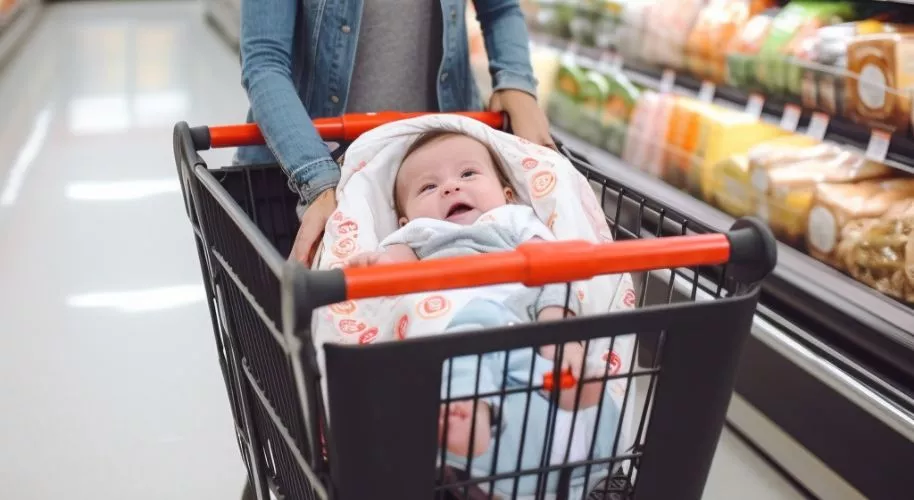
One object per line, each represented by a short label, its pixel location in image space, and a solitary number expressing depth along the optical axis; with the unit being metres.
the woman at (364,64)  1.42
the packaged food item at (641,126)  3.01
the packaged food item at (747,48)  2.51
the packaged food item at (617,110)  3.17
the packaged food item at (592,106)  3.32
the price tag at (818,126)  2.23
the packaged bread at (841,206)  2.08
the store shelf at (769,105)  2.01
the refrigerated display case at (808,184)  1.85
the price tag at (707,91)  2.74
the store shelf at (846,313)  1.80
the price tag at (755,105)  2.49
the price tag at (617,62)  3.21
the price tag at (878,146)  2.02
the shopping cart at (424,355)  0.79
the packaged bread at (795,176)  2.25
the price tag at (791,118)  2.33
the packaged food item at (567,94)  3.49
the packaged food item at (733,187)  2.48
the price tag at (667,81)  2.95
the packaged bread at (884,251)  1.91
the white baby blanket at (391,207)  1.24
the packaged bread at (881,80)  1.96
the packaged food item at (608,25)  3.17
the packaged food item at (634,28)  3.03
